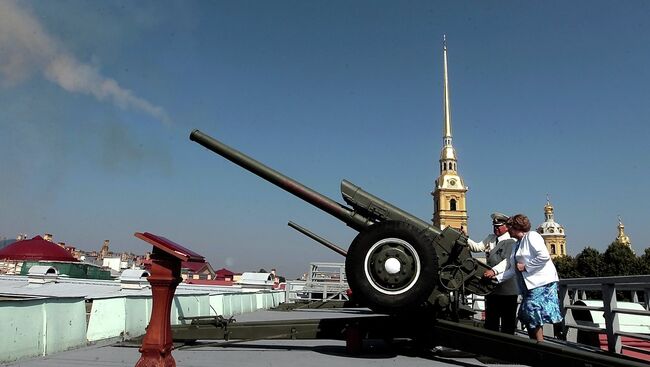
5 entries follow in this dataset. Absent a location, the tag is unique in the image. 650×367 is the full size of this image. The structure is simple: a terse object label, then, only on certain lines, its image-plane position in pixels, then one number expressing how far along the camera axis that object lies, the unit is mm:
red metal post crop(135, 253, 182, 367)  2820
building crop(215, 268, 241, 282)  65706
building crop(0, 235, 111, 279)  48500
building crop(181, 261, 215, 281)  56350
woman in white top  3646
